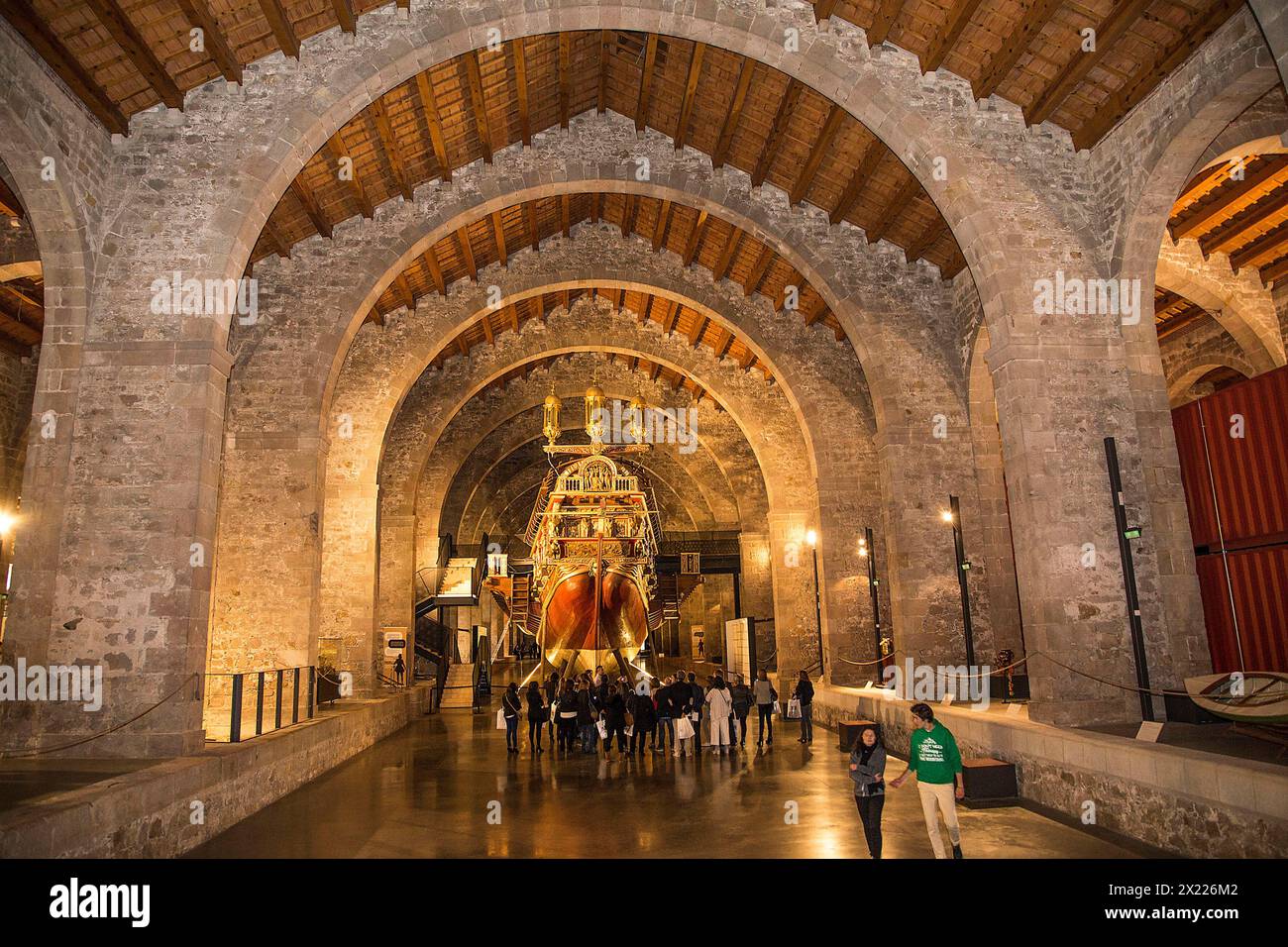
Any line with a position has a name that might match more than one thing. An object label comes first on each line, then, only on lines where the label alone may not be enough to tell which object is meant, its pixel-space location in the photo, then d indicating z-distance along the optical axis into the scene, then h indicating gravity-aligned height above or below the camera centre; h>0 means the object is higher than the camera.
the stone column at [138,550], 7.58 +0.77
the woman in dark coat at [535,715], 12.07 -1.53
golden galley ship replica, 20.94 +1.30
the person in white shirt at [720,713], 11.67 -1.53
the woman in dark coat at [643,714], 11.61 -1.50
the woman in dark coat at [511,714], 11.88 -1.44
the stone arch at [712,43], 9.13 +6.21
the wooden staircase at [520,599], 24.52 +0.45
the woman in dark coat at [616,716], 11.69 -1.51
